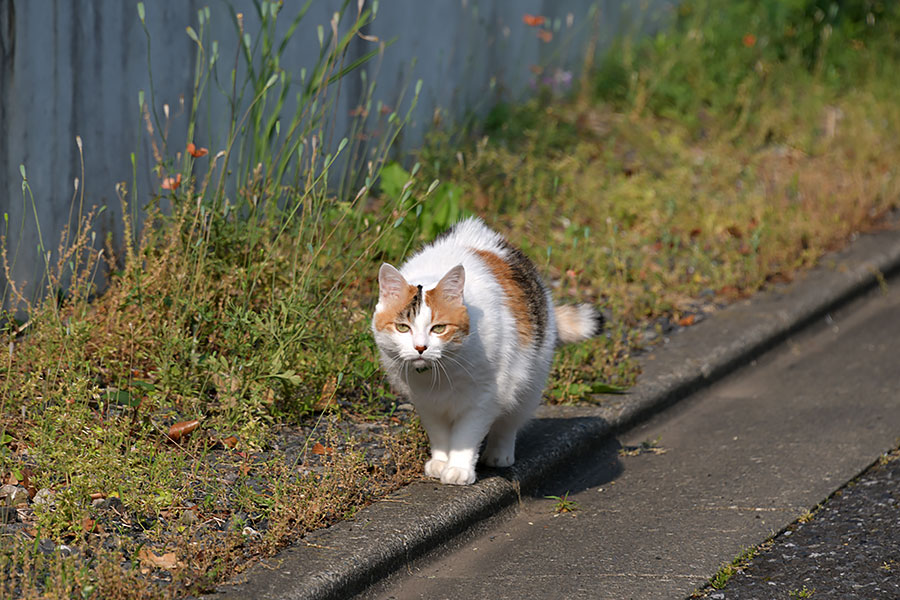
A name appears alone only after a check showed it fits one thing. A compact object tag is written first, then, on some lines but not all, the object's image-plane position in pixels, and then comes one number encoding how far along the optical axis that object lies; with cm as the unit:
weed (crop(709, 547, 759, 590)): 711
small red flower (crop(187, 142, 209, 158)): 834
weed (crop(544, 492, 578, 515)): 824
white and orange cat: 716
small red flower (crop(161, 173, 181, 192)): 869
